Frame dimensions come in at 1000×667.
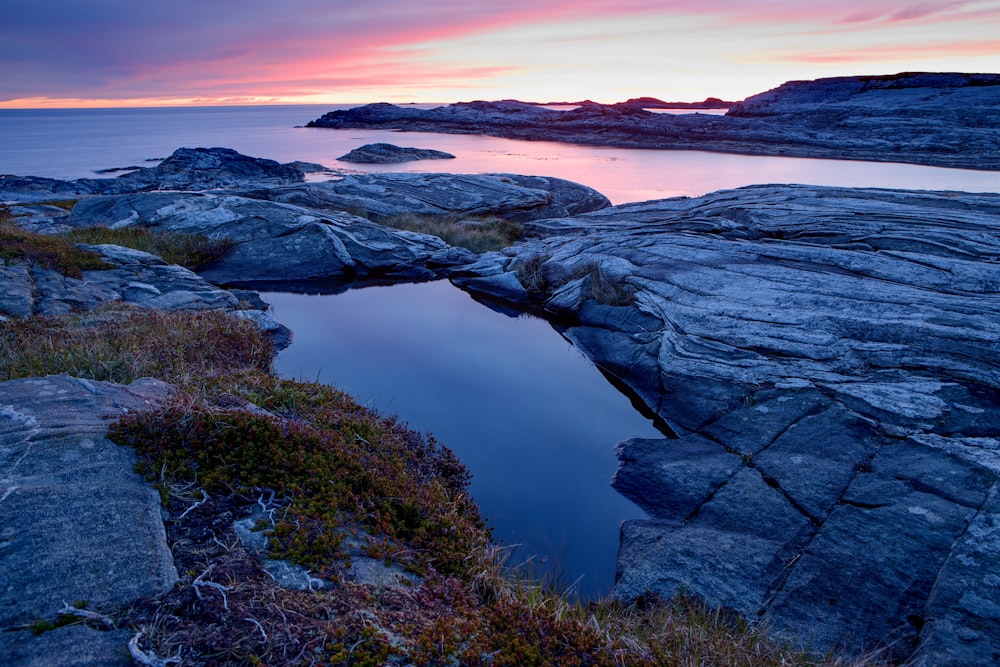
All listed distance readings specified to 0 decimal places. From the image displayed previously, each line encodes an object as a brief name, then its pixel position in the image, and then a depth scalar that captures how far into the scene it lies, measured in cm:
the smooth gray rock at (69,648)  426
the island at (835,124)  6556
